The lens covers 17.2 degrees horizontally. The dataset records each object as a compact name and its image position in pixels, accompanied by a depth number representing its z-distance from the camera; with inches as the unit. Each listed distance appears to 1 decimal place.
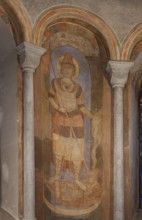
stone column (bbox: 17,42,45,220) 347.3
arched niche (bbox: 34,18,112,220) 369.4
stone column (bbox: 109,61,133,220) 386.9
